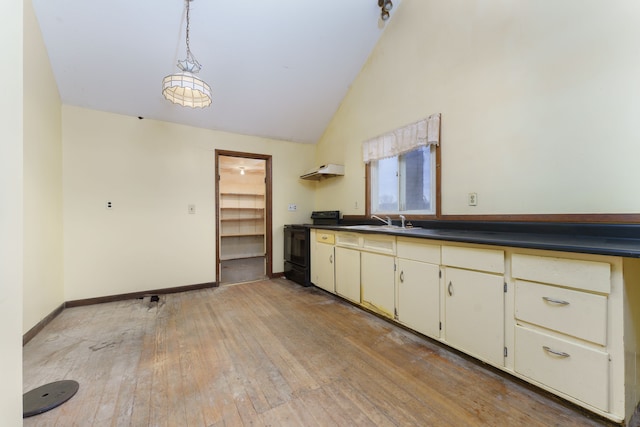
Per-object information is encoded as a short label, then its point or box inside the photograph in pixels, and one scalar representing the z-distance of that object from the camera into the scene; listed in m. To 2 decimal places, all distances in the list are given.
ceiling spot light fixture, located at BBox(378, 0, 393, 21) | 2.67
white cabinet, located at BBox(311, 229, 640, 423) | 1.20
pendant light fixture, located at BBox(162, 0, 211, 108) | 1.74
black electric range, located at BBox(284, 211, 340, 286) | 3.67
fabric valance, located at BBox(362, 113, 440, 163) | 2.51
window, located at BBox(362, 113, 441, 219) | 2.58
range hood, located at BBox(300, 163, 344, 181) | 3.75
